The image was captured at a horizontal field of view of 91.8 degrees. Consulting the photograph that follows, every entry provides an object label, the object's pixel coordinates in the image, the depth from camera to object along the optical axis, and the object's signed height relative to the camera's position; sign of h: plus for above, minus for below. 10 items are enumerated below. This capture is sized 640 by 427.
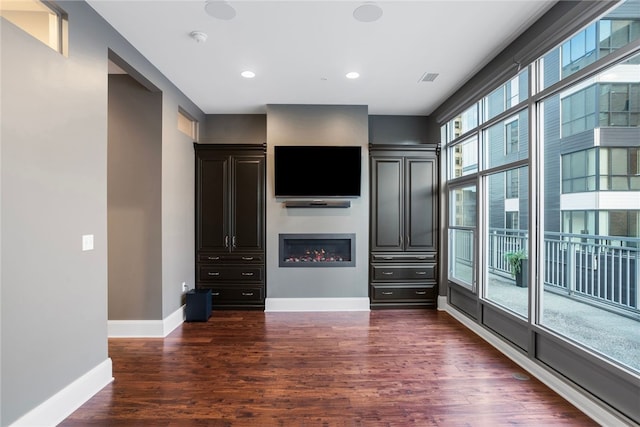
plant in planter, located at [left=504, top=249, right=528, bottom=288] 3.03 -0.54
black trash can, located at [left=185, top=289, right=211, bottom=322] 4.11 -1.25
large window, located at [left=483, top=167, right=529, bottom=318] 3.00 -0.31
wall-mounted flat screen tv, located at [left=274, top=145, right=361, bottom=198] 4.52 +0.62
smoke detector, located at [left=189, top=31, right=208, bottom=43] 2.78 +1.62
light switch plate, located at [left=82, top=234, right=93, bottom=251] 2.37 -0.21
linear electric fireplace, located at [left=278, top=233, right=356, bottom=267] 4.64 -0.56
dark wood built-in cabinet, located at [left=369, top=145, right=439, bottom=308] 4.70 -0.26
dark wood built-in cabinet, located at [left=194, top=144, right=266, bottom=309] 4.61 -0.16
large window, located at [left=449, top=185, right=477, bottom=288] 4.00 -0.30
